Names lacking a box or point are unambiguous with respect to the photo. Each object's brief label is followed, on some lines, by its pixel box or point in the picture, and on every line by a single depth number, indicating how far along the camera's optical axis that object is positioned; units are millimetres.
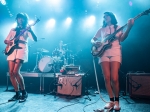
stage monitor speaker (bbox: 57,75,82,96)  3812
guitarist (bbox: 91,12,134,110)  2328
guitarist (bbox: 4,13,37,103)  3160
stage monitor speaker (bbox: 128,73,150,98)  3436
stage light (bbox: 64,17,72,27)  6852
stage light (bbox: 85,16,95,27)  6391
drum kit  4844
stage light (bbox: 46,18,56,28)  7000
